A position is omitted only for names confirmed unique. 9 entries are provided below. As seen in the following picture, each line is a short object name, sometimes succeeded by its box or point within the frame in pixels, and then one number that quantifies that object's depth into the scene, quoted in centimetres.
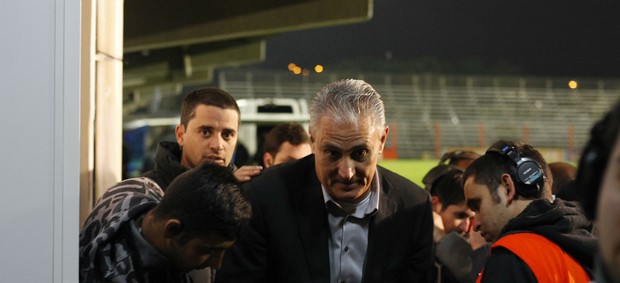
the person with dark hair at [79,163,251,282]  213
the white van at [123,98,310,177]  1283
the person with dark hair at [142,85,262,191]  332
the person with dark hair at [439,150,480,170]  506
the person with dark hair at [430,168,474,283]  382
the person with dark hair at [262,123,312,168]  497
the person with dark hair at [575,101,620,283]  91
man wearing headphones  227
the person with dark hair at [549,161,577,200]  433
